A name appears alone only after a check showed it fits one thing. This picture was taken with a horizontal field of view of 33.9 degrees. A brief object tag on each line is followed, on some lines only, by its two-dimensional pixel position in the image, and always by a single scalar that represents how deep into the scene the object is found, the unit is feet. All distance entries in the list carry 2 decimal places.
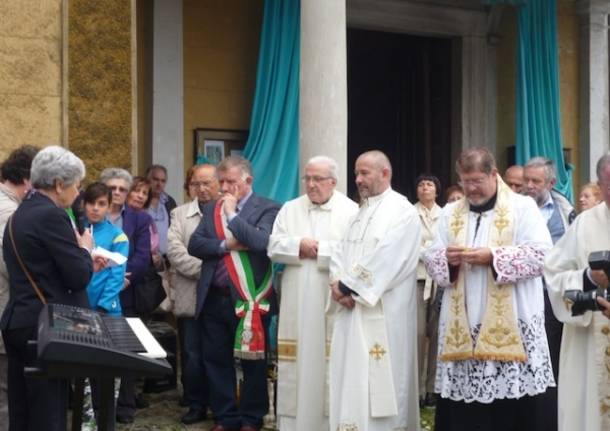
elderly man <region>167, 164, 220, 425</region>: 25.16
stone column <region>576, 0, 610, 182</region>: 43.57
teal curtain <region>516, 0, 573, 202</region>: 40.57
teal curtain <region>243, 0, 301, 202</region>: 35.24
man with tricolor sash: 23.34
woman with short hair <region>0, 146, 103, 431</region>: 16.63
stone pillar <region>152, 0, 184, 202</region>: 35.27
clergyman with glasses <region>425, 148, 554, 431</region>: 19.01
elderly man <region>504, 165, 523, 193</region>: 25.31
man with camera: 17.07
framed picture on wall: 36.42
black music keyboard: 12.75
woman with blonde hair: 24.82
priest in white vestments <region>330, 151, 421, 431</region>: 20.54
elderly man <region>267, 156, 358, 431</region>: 22.31
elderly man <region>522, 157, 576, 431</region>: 22.62
